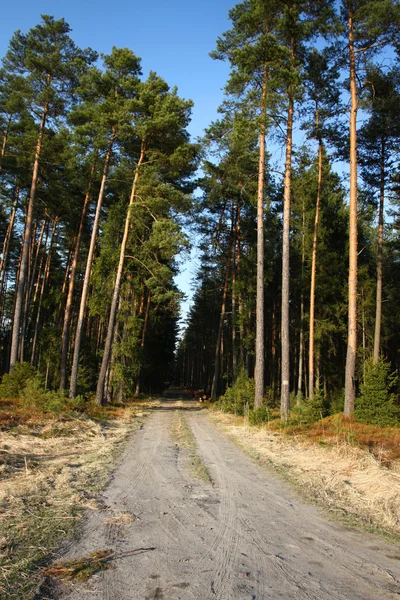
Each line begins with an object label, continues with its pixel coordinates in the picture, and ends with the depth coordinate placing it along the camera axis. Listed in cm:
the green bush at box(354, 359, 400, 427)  1293
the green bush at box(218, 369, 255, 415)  1889
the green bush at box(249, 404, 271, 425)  1554
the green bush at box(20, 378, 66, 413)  1441
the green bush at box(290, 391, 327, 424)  1384
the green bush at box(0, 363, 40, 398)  1652
